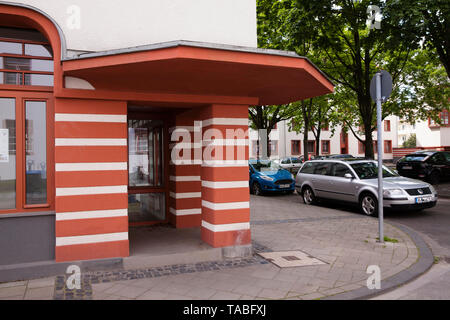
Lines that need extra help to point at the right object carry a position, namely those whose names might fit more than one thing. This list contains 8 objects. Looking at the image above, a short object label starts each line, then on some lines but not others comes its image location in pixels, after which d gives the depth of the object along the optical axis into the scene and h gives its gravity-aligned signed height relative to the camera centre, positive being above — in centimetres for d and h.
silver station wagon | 931 -82
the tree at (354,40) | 1190 +471
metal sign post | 667 +119
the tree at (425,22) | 977 +401
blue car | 1462 -81
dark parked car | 1702 -43
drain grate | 556 -163
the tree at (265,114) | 2208 +297
